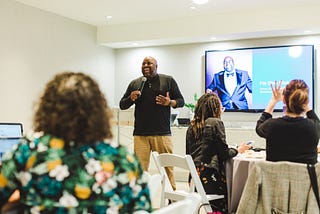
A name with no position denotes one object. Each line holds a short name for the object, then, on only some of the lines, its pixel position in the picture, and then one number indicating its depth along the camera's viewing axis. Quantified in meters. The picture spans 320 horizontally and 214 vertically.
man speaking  3.95
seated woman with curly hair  1.12
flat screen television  5.72
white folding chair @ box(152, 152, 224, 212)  2.77
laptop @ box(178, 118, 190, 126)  6.22
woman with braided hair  3.11
